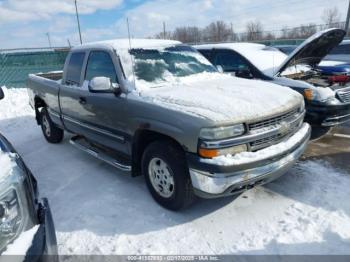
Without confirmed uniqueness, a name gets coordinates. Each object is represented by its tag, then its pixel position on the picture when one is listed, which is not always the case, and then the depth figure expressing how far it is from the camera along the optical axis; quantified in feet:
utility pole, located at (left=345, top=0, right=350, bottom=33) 71.87
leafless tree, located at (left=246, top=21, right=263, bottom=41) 92.36
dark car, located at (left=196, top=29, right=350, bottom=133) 16.11
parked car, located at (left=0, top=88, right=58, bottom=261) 5.82
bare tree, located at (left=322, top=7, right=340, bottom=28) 84.84
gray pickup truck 9.42
